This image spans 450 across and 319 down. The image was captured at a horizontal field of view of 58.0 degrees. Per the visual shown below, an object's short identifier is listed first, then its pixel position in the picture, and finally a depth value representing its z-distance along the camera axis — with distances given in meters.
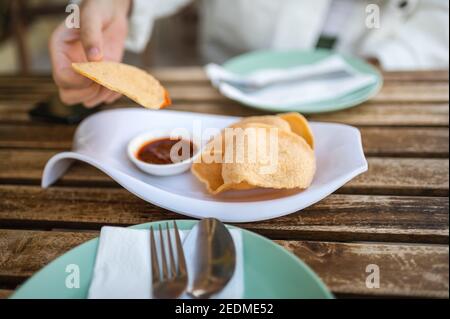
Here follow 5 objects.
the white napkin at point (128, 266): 0.57
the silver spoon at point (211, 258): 0.57
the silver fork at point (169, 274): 0.56
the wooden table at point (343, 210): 0.63
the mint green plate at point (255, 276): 0.55
